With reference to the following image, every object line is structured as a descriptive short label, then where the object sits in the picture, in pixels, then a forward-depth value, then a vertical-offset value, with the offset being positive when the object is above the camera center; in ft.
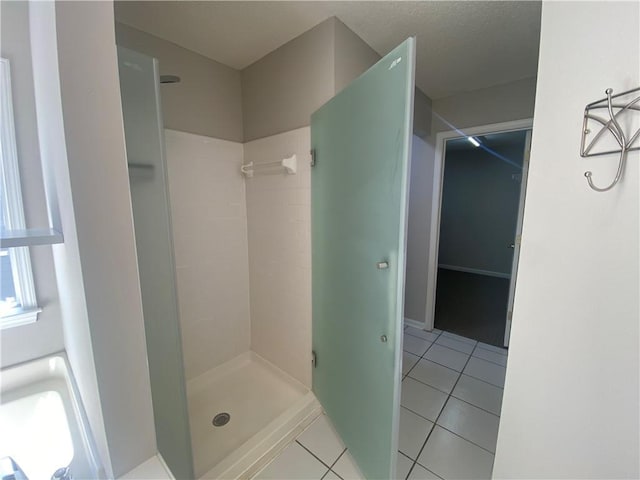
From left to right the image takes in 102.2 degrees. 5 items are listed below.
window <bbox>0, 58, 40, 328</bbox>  4.00 -0.29
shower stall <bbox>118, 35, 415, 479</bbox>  3.21 -1.24
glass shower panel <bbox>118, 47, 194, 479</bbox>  2.97 -0.33
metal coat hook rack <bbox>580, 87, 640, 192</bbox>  2.27 +0.78
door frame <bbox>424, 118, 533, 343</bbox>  8.23 +0.03
